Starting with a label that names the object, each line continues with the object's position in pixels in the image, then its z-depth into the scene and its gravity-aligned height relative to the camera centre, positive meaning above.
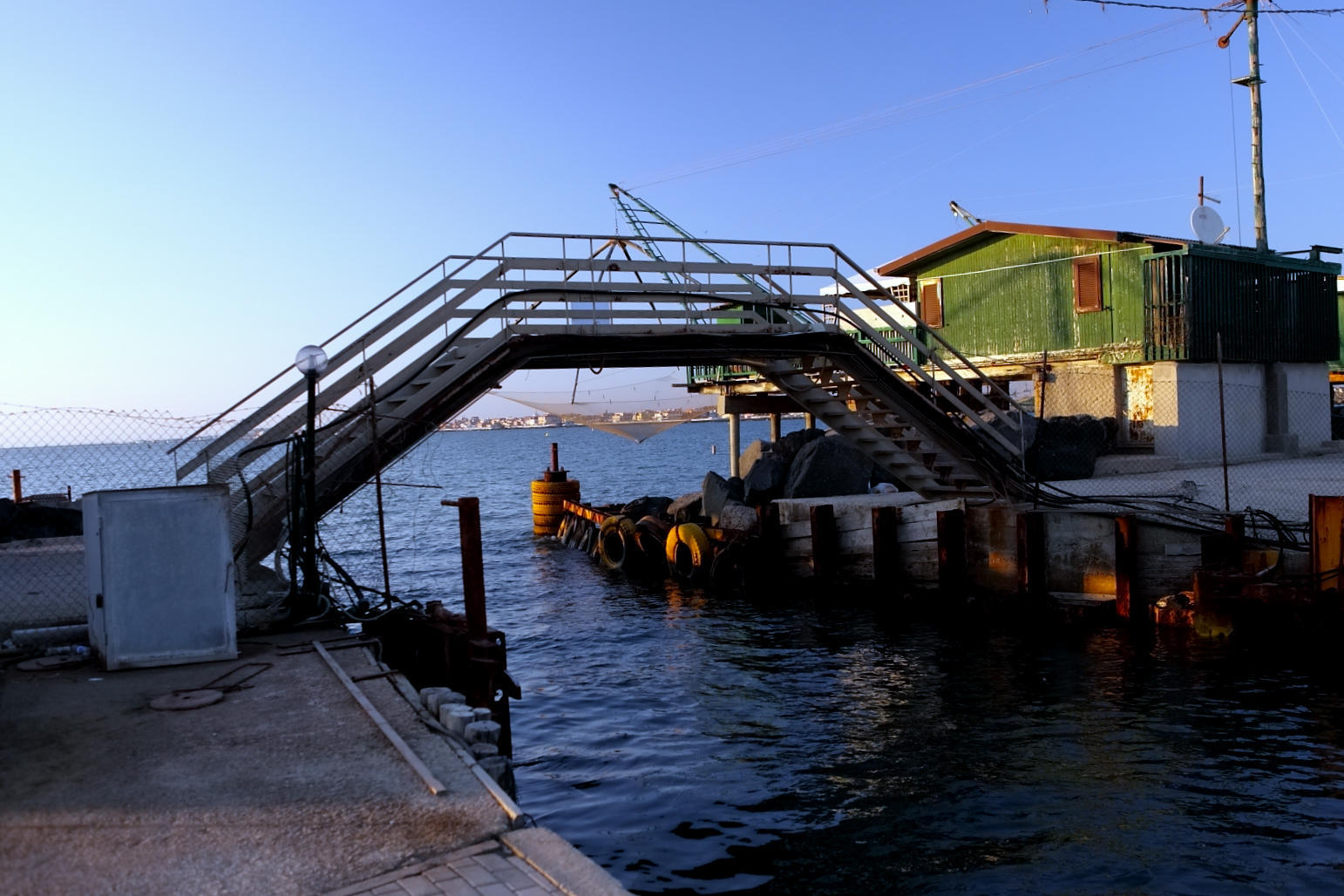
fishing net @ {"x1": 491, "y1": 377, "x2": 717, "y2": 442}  27.48 +1.02
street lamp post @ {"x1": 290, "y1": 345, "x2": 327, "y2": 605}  11.58 -0.59
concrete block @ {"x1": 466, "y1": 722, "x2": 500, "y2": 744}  7.56 -2.07
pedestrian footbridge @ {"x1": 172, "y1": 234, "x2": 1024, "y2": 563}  13.06 +1.23
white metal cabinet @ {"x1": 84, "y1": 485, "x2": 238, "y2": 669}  9.67 -1.07
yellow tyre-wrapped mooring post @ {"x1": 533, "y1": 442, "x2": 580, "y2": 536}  36.69 -1.82
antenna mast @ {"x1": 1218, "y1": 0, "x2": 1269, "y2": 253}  29.59 +8.37
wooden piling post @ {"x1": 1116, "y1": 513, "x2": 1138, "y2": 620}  16.55 -2.17
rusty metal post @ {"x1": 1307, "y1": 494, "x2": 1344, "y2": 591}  13.43 -1.58
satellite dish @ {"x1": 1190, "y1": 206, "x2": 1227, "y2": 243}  27.41 +5.36
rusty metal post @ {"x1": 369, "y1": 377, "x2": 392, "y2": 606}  11.95 -0.29
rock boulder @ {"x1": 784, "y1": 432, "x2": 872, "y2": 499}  27.27 -0.90
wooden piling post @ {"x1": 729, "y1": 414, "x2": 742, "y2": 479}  37.03 -0.21
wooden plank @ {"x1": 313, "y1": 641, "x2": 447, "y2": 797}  6.45 -2.02
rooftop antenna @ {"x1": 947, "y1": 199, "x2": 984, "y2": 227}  42.25 +9.17
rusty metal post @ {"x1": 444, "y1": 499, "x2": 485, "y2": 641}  10.52 -1.20
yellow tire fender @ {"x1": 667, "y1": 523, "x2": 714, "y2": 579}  24.20 -2.55
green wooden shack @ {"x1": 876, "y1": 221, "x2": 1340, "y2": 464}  26.45 +2.69
